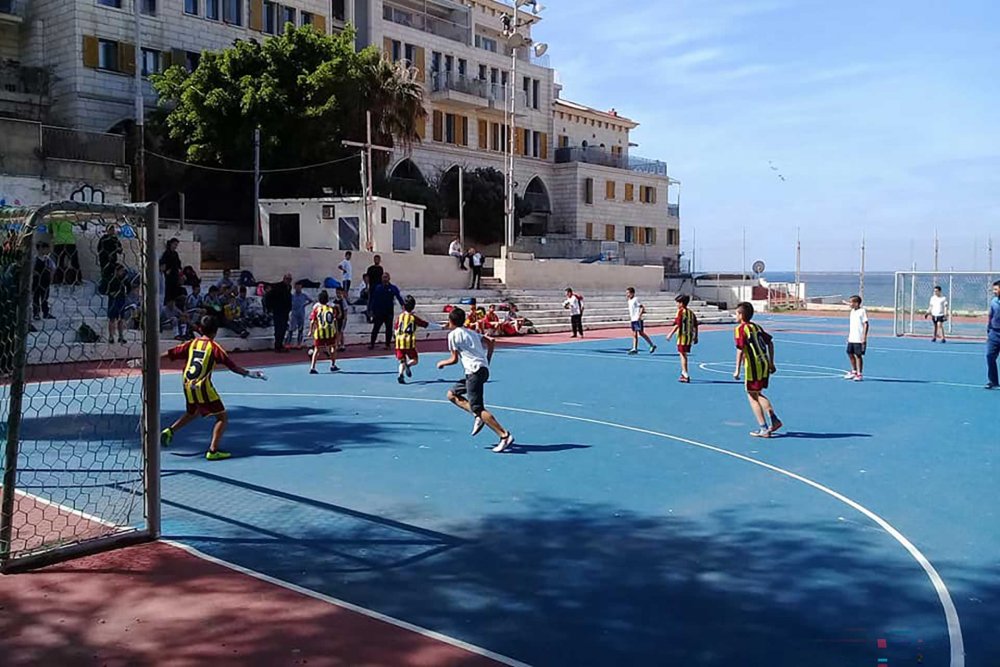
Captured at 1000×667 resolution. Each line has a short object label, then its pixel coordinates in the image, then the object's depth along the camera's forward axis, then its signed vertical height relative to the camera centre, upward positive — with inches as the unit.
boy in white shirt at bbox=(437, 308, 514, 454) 419.2 -35.6
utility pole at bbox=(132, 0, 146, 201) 1235.2 +241.0
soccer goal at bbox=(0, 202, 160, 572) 254.1 -66.9
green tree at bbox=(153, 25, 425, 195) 1475.1 +323.7
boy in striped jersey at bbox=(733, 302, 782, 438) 456.4 -35.3
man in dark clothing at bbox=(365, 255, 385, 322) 960.6 +22.7
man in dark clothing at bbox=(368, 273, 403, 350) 909.8 -7.3
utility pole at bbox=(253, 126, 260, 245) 1412.4 +178.5
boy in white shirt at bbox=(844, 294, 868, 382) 703.1 -34.7
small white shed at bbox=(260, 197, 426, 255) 1363.2 +113.0
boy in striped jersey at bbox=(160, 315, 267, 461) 389.4 -34.7
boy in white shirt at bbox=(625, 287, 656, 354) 924.3 -21.9
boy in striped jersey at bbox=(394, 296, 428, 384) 652.1 -27.2
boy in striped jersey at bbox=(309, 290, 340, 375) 716.7 -23.3
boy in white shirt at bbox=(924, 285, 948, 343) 1178.0 -18.5
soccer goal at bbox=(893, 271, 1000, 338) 1304.1 -44.7
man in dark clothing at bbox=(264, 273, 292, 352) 889.5 -8.7
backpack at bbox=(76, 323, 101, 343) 784.3 -32.9
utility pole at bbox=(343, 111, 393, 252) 1323.6 +169.0
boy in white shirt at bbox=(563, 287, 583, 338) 1156.5 -16.5
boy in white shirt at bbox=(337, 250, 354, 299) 1117.1 +29.0
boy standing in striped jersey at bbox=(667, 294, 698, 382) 697.6 -28.3
